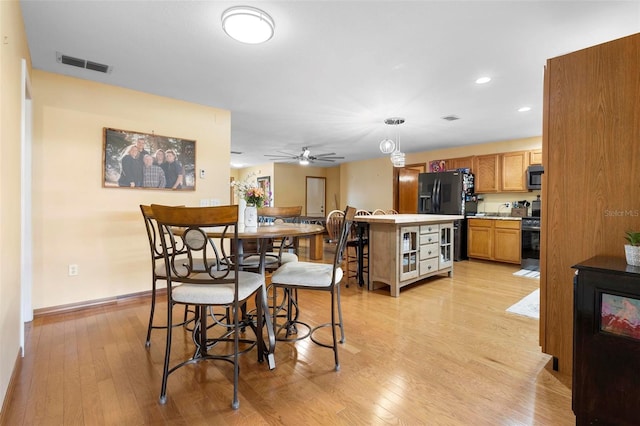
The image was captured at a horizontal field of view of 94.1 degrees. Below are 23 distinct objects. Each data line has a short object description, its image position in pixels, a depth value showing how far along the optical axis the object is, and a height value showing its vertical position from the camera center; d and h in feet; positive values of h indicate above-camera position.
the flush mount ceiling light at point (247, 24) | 6.35 +4.10
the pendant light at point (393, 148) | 14.79 +3.15
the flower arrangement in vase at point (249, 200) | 7.80 +0.26
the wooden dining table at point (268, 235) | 5.70 -0.50
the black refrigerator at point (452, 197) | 18.90 +0.86
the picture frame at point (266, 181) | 29.76 +2.93
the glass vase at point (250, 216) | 7.77 -0.17
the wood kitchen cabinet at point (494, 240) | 16.88 -1.74
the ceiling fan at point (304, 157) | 21.54 +4.63
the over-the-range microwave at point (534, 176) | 16.83 +1.96
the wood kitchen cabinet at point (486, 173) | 18.76 +2.44
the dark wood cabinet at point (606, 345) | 4.19 -1.97
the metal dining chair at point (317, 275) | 6.40 -1.43
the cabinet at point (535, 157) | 17.25 +3.14
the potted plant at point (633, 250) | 4.58 -0.61
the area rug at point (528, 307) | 9.47 -3.25
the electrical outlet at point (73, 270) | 9.81 -2.00
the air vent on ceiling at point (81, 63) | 8.60 +4.39
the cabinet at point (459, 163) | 20.07 +3.28
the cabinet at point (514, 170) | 17.71 +2.44
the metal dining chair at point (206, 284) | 4.82 -1.40
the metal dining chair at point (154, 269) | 7.13 -1.50
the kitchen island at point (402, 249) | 11.23 -1.58
